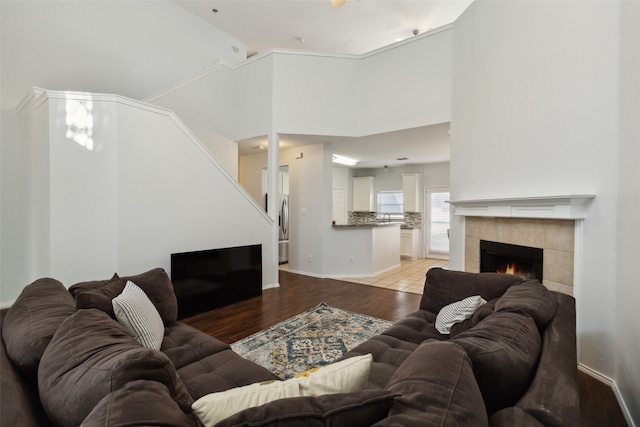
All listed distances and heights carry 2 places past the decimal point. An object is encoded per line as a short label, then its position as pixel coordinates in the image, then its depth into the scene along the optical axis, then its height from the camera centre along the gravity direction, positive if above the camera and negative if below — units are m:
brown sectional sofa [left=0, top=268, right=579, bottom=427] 0.69 -0.49
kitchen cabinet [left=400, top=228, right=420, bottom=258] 8.09 -0.94
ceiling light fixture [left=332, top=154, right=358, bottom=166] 7.22 +1.28
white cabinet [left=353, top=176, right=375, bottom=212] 9.22 +0.47
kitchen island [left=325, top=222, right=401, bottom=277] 5.71 -0.83
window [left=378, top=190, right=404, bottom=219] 8.98 +0.18
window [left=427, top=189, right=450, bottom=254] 8.21 -0.31
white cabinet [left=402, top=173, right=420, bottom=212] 8.28 +0.49
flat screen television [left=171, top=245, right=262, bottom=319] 3.53 -0.91
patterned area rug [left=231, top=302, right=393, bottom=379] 2.45 -1.28
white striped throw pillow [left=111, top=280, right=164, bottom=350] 1.66 -0.64
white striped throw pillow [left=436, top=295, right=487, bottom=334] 1.93 -0.70
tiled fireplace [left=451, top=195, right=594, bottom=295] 2.41 -0.20
